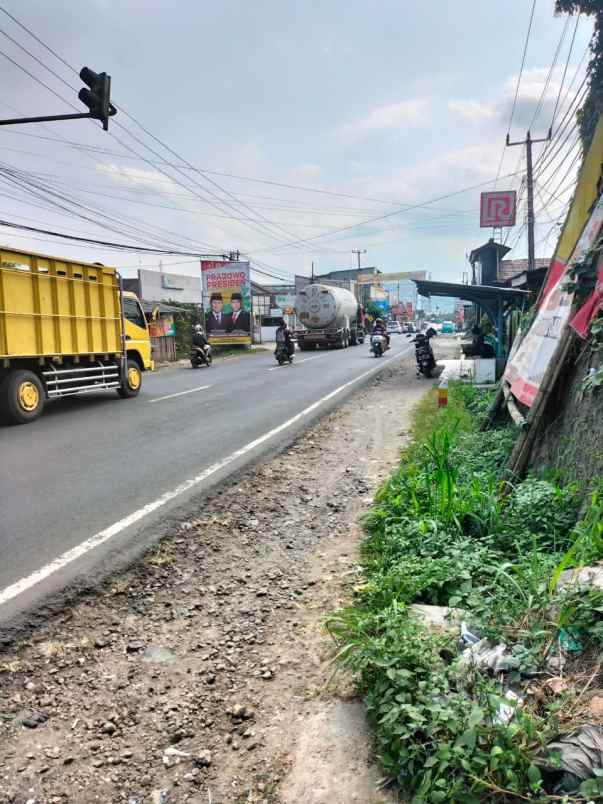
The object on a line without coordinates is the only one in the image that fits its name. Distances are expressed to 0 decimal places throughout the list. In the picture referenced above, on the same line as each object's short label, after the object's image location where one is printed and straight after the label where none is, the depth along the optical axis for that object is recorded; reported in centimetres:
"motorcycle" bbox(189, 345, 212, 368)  2217
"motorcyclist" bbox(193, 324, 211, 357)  2231
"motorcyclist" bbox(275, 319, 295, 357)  2134
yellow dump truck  951
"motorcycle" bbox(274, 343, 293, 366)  2133
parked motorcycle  1672
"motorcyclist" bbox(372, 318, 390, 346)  2601
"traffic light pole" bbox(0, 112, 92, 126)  1042
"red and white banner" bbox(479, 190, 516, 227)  3575
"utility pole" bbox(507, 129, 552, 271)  2597
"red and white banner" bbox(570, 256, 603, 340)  483
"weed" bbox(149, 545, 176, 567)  425
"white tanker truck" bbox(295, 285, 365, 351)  3064
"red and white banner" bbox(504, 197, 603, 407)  629
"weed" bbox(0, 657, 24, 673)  298
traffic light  1002
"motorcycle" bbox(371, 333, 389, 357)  2492
